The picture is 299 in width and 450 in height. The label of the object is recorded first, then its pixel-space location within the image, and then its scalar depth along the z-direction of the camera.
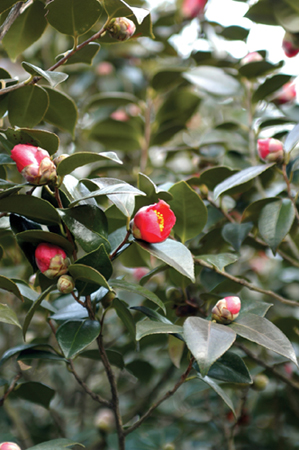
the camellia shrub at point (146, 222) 1.02
